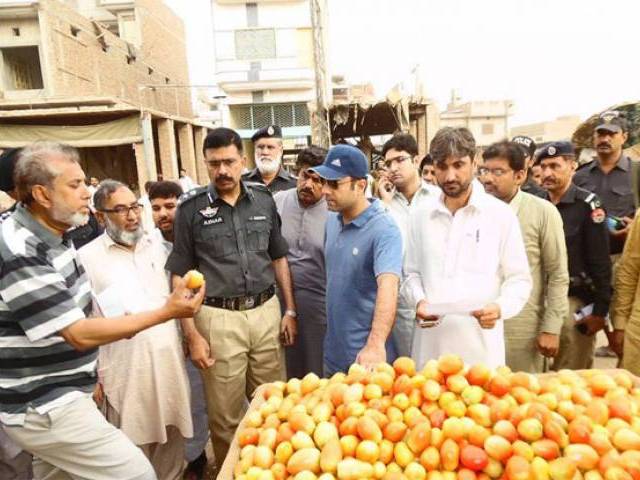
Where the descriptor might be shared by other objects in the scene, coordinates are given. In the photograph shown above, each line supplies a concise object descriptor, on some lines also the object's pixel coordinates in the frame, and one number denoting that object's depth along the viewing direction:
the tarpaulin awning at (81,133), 11.99
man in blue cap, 2.30
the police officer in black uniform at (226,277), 2.69
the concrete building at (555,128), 42.56
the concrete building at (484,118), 44.25
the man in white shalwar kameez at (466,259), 2.28
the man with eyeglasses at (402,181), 3.58
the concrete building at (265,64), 26.38
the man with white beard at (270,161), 4.15
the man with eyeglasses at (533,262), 2.67
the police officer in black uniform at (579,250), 2.96
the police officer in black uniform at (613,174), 4.07
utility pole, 12.56
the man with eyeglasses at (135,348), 2.61
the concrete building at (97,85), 12.45
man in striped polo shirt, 1.70
